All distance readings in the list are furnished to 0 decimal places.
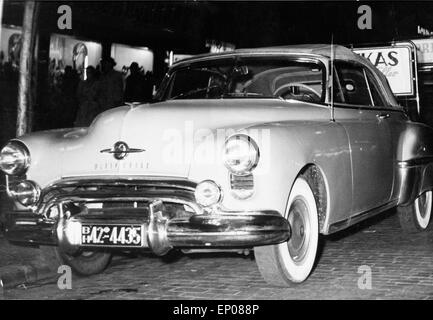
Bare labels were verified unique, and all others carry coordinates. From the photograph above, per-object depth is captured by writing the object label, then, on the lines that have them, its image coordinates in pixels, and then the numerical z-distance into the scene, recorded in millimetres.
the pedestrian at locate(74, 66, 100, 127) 9461
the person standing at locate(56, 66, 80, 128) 12891
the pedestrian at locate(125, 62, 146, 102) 10398
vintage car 4047
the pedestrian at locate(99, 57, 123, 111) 9602
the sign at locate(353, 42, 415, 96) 10258
